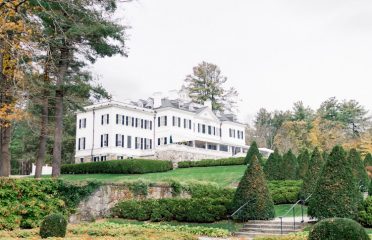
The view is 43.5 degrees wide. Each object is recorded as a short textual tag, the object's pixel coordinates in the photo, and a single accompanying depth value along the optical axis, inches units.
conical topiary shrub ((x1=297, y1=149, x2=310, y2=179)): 1075.3
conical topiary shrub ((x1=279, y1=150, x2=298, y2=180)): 1091.3
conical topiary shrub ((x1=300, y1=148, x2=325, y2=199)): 811.4
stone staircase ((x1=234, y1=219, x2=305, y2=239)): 645.9
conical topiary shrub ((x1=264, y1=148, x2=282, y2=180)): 1091.3
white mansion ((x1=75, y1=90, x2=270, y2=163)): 1883.1
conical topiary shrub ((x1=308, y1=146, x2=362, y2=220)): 622.5
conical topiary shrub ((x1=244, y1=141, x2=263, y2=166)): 1350.9
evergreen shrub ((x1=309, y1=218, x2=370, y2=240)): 329.7
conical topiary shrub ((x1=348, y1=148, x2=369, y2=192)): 994.7
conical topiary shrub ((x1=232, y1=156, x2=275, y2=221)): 707.4
